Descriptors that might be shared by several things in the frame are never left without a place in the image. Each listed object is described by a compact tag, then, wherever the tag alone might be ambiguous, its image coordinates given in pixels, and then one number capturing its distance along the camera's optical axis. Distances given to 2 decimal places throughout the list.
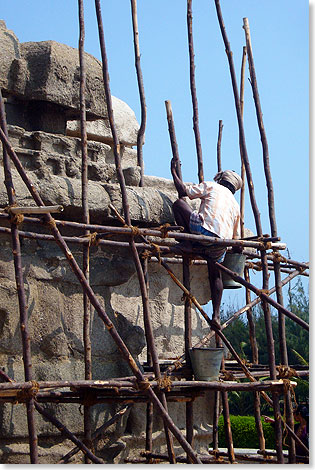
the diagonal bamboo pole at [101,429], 11.50
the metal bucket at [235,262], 13.49
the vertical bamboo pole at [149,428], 13.04
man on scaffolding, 12.84
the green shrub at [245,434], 29.37
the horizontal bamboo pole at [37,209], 9.84
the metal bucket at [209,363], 12.05
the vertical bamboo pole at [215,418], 14.59
